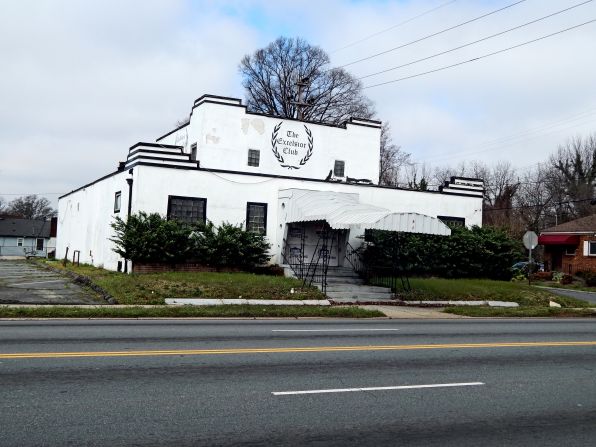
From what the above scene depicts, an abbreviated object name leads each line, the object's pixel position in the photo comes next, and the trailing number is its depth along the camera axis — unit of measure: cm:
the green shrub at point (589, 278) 3969
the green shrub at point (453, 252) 2602
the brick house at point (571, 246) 4378
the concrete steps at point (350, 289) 2236
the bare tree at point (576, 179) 5928
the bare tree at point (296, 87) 5759
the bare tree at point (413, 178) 7075
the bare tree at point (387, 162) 6438
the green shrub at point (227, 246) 2381
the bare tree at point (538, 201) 6256
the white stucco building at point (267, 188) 2417
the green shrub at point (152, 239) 2267
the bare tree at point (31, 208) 11750
